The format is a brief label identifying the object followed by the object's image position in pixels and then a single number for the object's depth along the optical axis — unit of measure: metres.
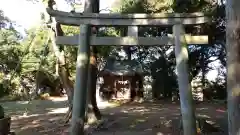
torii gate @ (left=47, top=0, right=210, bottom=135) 3.22
